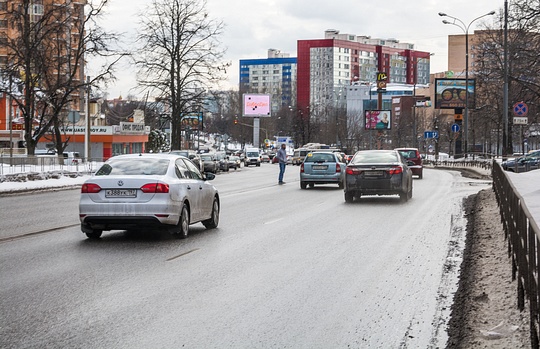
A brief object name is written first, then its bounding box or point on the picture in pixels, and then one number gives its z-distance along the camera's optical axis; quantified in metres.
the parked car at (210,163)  61.22
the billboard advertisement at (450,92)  78.06
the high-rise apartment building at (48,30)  48.41
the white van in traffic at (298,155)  95.44
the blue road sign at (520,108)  35.72
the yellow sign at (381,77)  121.00
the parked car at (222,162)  69.81
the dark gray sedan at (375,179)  24.34
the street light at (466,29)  66.57
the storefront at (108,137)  93.31
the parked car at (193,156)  50.02
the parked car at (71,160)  39.57
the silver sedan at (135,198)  13.80
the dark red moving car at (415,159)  44.67
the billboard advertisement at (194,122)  104.38
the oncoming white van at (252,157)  95.46
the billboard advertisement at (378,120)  106.69
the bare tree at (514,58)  44.25
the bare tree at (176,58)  64.56
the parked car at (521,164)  40.12
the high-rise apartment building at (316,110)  184.77
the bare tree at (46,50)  48.03
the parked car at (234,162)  79.94
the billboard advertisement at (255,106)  147.00
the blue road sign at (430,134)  88.23
